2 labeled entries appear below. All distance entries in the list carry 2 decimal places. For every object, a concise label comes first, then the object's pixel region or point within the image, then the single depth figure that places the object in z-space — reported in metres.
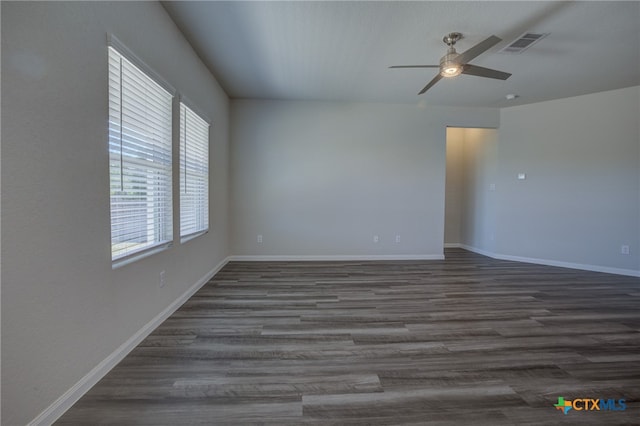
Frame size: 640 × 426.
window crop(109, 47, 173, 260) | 1.78
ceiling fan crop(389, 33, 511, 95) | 2.52
